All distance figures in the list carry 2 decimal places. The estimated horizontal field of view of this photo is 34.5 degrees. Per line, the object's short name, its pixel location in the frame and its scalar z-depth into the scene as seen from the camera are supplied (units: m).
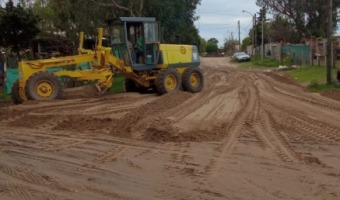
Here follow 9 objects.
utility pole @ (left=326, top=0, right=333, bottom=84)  24.16
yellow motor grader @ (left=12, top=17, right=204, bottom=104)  18.19
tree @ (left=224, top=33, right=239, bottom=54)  125.69
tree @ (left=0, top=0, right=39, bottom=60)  32.06
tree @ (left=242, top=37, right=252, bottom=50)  116.38
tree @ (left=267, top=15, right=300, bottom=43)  66.22
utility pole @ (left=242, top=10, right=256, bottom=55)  74.69
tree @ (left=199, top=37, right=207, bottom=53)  124.49
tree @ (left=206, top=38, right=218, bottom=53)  134.12
